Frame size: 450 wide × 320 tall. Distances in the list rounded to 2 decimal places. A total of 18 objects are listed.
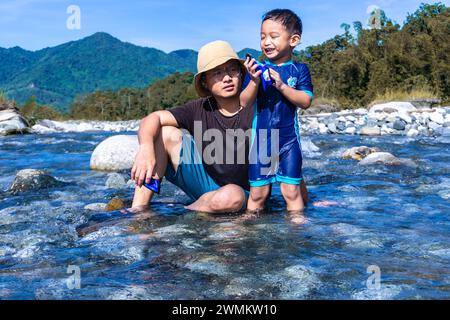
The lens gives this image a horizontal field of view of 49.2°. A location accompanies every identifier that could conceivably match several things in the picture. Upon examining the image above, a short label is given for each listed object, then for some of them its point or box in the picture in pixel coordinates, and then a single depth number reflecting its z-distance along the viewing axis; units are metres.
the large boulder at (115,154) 6.21
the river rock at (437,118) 10.83
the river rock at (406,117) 11.21
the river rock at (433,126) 10.25
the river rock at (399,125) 10.63
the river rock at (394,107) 13.66
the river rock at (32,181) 4.66
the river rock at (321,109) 18.72
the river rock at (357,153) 6.58
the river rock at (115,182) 4.89
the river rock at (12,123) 13.73
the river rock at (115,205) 3.66
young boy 3.25
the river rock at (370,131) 10.60
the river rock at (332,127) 11.52
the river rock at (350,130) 11.17
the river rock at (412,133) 9.81
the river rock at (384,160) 5.61
